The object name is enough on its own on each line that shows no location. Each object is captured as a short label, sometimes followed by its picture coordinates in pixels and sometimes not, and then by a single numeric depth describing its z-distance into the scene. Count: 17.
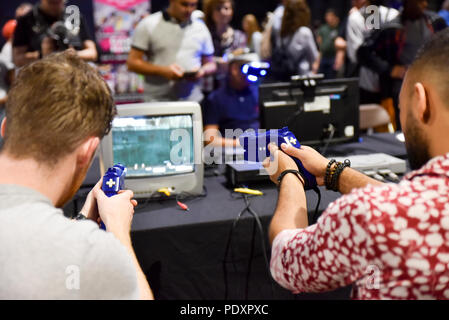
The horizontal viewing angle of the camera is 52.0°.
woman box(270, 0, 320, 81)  3.76
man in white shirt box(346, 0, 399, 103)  3.73
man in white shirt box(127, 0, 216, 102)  3.05
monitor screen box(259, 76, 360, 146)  2.07
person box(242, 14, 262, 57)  5.77
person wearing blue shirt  3.04
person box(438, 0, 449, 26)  4.84
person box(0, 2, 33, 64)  4.01
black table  1.66
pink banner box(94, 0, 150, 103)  6.21
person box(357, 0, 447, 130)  3.63
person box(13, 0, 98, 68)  2.91
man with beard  0.81
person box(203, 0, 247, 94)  3.66
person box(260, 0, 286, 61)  4.01
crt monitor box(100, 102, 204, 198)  1.83
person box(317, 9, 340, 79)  7.45
